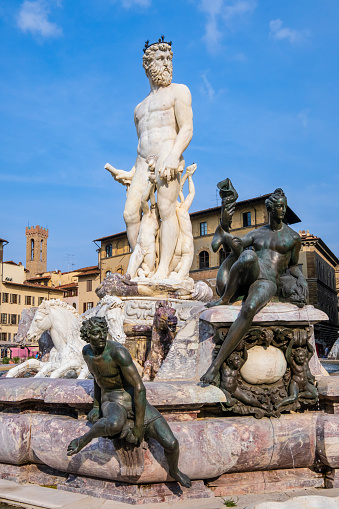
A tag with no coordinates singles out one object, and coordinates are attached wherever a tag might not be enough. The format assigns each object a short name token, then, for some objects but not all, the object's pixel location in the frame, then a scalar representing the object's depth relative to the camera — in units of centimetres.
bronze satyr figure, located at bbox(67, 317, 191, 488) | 354
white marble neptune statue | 926
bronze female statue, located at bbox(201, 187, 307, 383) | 428
